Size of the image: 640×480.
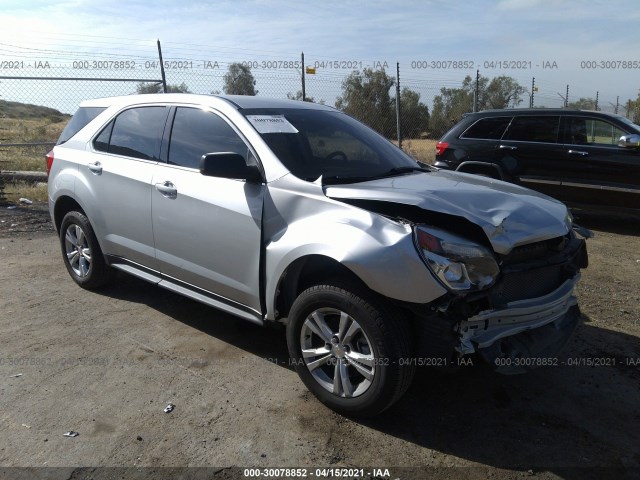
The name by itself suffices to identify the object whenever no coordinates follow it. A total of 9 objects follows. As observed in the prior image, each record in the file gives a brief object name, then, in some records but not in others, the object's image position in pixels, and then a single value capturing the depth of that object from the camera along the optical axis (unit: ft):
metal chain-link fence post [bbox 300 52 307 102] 36.58
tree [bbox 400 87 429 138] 46.93
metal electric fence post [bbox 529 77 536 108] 48.21
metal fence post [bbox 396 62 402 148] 38.50
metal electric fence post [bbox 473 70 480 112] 40.98
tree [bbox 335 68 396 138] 44.29
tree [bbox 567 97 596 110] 70.54
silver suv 9.41
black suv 25.02
